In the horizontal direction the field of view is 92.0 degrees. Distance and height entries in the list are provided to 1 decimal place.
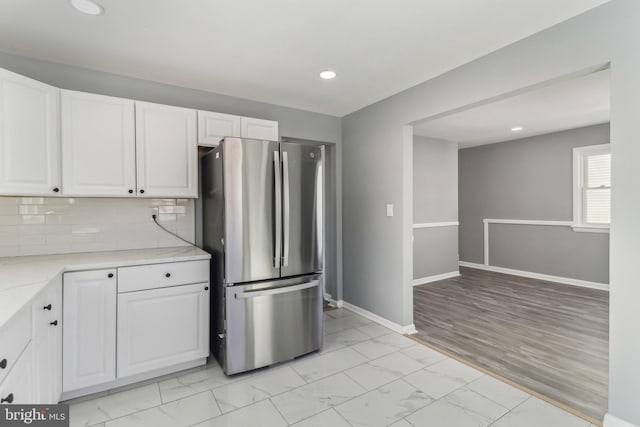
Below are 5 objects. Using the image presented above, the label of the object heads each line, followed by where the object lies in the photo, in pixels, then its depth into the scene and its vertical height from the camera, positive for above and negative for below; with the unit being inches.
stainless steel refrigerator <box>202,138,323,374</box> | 90.7 -12.4
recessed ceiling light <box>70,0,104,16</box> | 67.4 +45.8
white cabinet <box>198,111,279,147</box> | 106.0 +30.3
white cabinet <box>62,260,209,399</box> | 78.1 -30.8
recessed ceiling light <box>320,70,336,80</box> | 103.4 +46.1
